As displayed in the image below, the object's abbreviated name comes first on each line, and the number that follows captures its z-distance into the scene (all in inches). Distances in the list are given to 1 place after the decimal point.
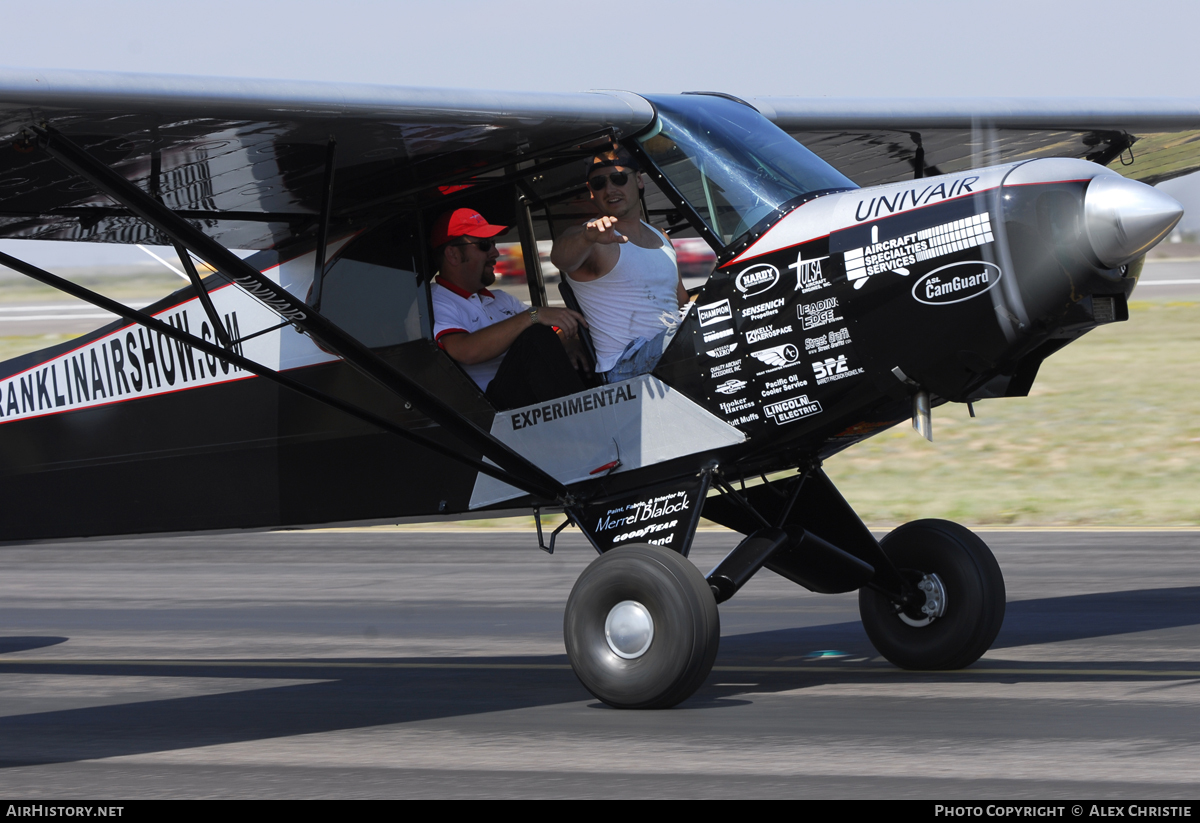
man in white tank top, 571.5
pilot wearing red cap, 584.4
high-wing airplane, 492.7
